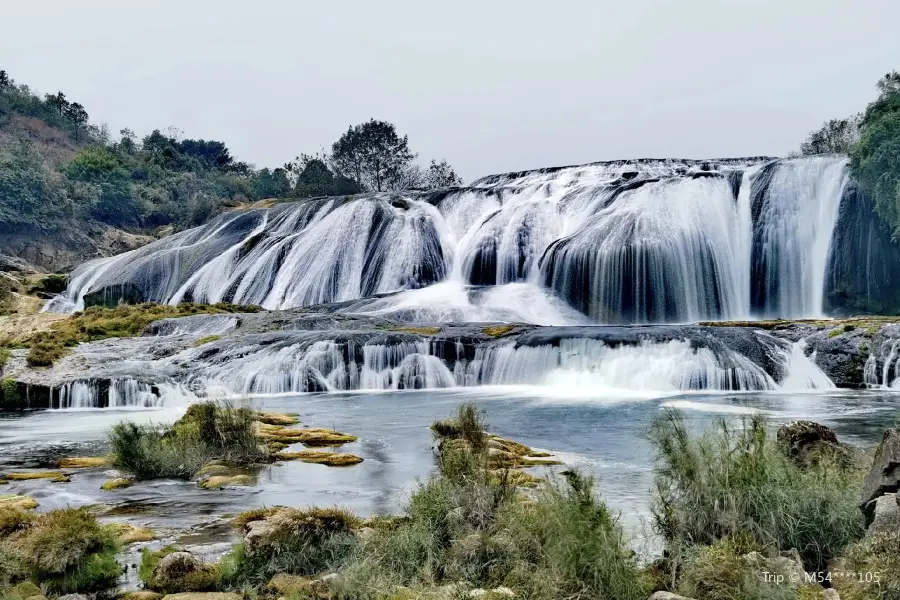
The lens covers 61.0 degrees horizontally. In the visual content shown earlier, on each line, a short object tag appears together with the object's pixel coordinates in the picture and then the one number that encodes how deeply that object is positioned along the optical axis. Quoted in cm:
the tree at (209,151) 10793
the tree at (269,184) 8583
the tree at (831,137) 5696
